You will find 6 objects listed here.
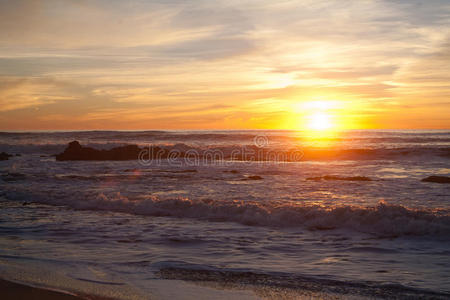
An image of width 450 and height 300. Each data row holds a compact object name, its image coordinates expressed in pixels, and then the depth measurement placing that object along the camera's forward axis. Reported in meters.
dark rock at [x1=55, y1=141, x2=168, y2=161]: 29.23
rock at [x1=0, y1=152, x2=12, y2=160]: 30.11
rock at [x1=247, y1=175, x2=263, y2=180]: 17.17
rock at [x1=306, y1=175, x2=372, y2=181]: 16.41
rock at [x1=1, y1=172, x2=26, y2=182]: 17.30
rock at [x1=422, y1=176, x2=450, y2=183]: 15.19
